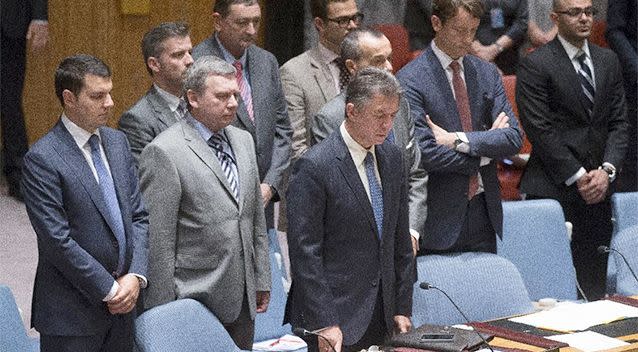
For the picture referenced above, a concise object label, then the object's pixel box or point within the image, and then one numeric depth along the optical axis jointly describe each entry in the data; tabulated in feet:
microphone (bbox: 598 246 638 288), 36.42
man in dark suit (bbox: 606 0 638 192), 53.42
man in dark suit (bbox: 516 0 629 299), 45.03
